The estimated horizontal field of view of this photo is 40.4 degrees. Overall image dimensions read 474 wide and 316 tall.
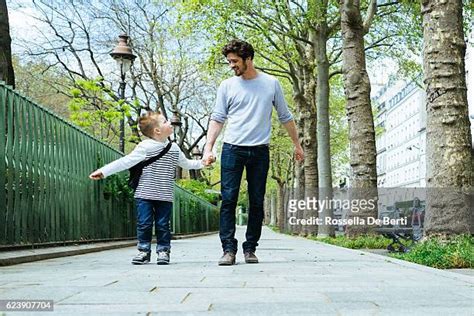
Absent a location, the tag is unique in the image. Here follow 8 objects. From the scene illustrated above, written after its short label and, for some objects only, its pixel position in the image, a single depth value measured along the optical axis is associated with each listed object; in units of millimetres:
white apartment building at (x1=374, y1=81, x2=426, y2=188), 78606
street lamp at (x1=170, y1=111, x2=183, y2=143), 24906
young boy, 6395
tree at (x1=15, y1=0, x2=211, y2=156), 29891
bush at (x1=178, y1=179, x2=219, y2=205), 34650
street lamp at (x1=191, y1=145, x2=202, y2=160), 35438
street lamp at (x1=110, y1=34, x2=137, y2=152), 14508
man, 6109
